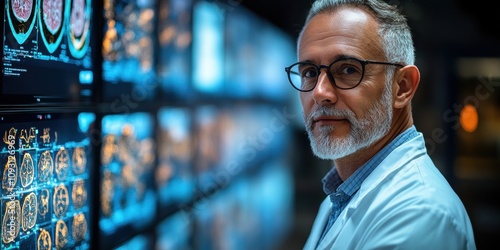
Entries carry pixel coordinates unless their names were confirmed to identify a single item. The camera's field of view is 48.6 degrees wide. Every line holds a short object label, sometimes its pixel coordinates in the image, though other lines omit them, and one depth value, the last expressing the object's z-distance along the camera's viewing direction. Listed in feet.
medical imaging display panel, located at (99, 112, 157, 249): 7.79
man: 4.62
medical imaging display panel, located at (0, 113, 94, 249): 5.18
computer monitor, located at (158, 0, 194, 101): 10.26
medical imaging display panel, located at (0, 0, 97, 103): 5.13
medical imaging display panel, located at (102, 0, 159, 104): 7.59
